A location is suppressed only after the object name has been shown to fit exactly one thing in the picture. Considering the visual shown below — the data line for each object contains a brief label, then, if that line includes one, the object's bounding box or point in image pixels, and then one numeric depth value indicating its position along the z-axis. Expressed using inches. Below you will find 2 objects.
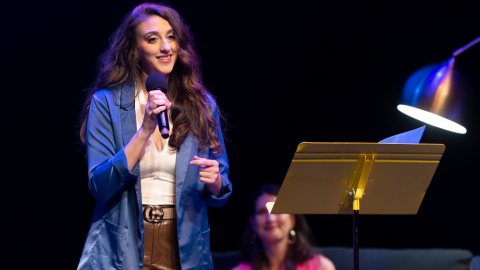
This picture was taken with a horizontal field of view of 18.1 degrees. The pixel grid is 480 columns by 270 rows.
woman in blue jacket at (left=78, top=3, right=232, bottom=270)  196.4
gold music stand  199.3
